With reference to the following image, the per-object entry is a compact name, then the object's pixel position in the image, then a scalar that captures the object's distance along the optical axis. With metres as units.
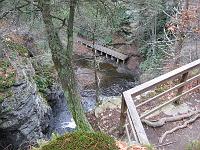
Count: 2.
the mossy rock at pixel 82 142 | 2.33
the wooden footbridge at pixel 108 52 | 16.68
